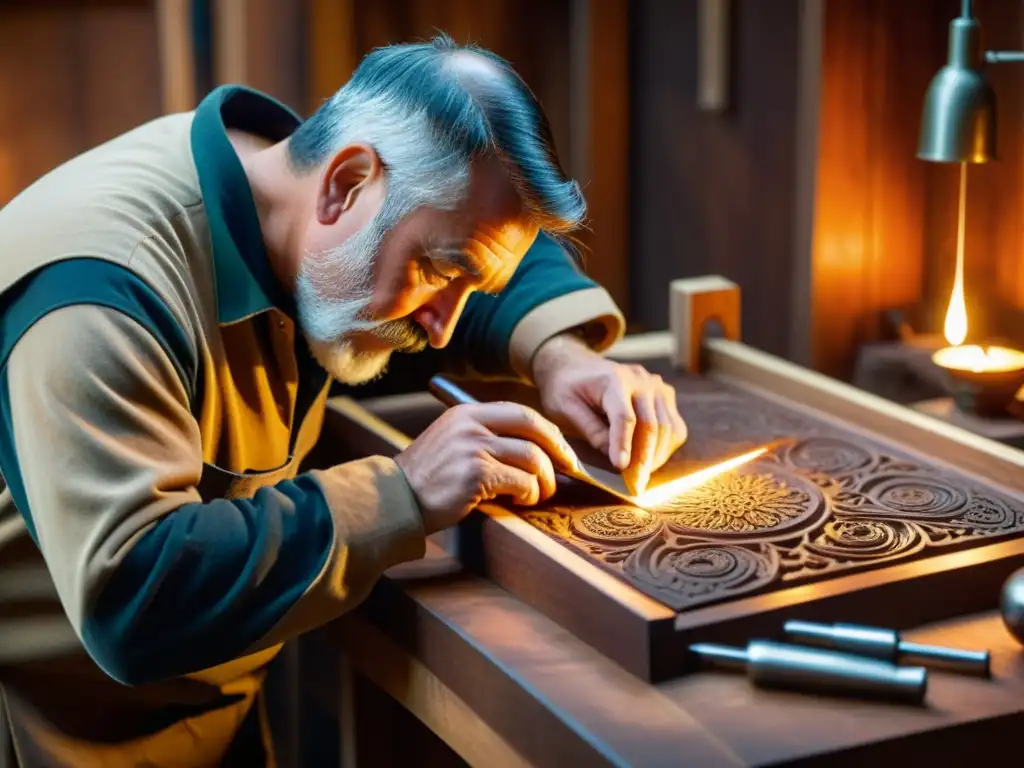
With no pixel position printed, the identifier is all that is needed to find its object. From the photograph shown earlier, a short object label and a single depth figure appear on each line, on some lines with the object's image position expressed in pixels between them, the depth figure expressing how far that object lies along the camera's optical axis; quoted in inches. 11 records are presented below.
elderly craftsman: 55.5
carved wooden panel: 59.3
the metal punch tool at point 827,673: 52.4
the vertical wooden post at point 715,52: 111.9
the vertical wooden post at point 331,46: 116.4
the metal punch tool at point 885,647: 54.2
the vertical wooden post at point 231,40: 116.9
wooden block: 88.7
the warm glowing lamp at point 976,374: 84.0
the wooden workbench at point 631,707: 49.9
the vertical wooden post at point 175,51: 117.0
